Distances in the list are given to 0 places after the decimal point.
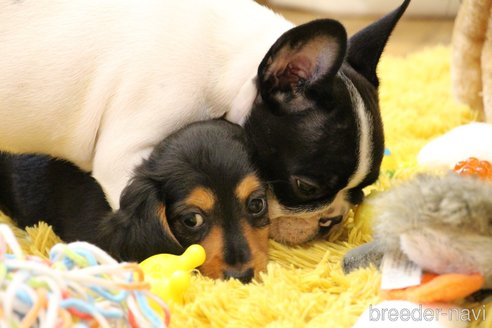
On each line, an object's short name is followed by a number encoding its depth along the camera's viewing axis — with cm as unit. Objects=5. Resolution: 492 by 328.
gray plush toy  65
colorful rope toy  61
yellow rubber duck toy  71
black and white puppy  80
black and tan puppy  75
